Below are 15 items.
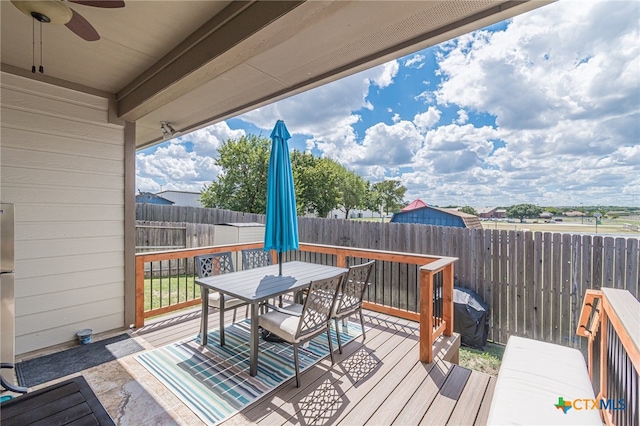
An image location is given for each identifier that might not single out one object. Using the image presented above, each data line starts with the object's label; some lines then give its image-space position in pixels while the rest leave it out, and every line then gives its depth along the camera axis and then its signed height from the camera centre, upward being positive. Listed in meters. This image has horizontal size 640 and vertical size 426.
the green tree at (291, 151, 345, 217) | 18.44 +1.84
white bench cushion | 1.39 -1.04
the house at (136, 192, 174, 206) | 16.42 +0.92
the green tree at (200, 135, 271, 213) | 13.48 +1.70
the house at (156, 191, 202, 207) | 27.94 +1.47
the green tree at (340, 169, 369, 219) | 23.30 +1.76
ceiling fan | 1.63 +1.25
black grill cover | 3.96 -1.59
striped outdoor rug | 2.21 -1.51
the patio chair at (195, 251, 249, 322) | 3.22 -0.76
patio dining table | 2.58 -0.79
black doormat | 2.54 -1.52
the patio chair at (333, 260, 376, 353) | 2.97 -0.93
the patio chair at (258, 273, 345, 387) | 2.43 -1.04
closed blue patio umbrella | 3.36 +0.16
